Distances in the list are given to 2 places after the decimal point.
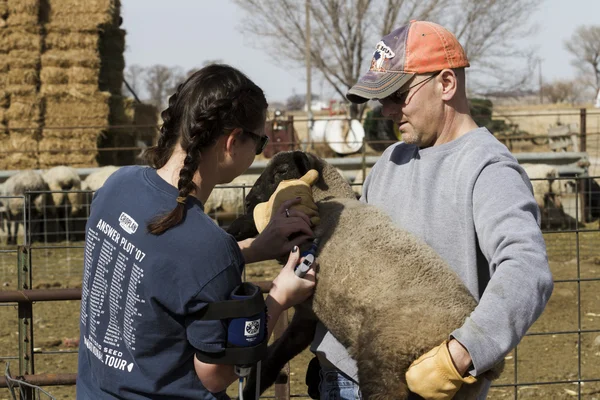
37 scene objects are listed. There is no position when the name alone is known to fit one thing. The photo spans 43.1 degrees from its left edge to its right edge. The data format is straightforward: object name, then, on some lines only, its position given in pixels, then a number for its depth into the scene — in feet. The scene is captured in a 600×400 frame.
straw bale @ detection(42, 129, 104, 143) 49.93
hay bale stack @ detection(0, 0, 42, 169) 49.37
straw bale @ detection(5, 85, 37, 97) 49.70
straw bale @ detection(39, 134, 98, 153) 49.73
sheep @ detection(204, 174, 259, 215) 38.68
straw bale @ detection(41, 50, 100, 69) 50.72
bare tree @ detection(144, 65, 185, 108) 222.28
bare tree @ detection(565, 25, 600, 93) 222.89
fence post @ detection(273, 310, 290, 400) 13.84
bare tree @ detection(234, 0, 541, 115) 72.28
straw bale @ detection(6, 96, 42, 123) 49.60
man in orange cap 7.06
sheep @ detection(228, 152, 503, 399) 8.00
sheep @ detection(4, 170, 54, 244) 39.63
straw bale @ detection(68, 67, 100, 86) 50.78
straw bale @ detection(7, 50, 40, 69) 49.98
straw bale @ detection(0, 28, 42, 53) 49.75
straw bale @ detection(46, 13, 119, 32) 50.78
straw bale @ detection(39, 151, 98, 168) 49.49
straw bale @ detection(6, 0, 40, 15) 49.60
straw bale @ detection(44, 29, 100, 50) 50.90
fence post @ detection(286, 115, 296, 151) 45.88
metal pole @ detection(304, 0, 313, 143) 72.08
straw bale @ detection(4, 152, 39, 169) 48.55
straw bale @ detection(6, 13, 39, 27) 49.65
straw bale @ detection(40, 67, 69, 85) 50.60
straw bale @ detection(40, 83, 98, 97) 50.44
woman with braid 6.56
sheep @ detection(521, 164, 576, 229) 40.19
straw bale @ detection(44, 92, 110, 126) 50.75
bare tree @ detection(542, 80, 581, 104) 222.07
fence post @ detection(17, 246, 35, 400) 13.60
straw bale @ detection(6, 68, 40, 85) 49.98
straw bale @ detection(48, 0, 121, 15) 51.11
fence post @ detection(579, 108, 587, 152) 44.98
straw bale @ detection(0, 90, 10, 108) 49.38
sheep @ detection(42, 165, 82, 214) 41.34
